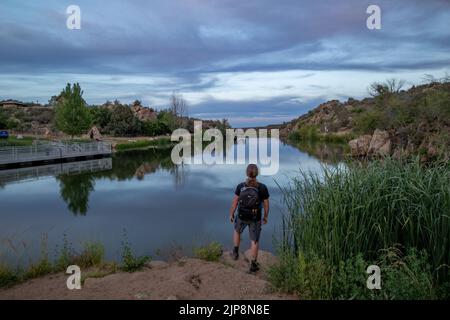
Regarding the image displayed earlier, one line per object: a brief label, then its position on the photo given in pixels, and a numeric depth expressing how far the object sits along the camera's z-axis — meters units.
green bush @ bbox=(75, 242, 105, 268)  5.83
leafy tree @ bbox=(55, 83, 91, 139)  37.25
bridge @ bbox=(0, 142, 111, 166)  23.41
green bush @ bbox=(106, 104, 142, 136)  54.69
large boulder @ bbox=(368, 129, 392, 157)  27.31
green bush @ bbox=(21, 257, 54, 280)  5.32
